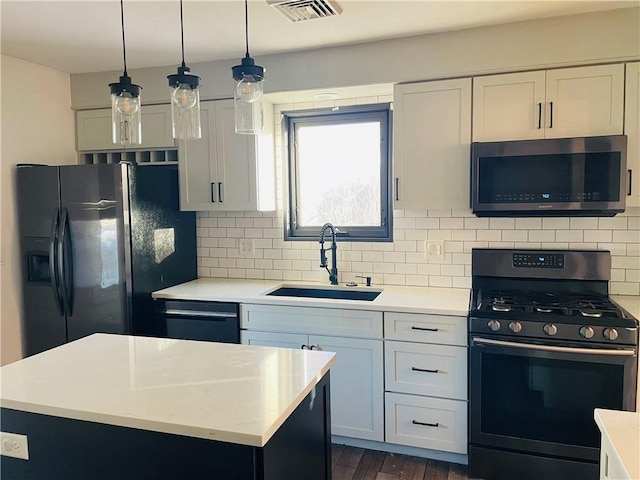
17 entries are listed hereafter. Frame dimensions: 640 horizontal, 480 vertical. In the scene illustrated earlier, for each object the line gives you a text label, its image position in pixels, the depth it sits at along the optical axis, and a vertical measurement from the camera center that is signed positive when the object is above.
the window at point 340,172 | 3.28 +0.26
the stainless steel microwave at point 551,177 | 2.45 +0.16
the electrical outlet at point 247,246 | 3.58 -0.27
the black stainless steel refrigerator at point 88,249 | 2.91 -0.23
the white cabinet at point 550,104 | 2.48 +0.55
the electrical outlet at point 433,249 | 3.10 -0.27
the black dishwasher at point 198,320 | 2.93 -0.68
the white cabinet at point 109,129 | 3.37 +0.60
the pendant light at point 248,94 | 1.58 +0.39
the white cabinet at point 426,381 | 2.54 -0.94
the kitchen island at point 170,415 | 1.29 -0.56
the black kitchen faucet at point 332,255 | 3.23 -0.32
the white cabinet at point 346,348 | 2.69 -0.80
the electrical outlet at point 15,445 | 1.48 -0.72
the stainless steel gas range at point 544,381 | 2.24 -0.85
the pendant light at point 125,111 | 1.69 +0.36
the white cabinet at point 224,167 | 3.20 +0.30
